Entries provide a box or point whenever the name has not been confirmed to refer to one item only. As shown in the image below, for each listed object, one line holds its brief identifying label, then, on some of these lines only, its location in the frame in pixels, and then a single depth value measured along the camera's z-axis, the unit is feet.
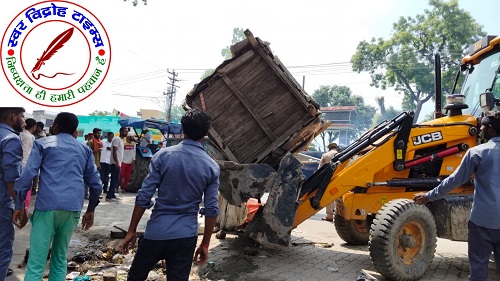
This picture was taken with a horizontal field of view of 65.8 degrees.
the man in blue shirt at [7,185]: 11.77
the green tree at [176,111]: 326.77
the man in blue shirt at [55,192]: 10.58
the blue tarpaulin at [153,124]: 41.57
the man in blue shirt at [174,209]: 8.87
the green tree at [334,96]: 168.14
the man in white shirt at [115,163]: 31.78
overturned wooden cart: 16.30
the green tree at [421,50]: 82.84
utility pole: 151.31
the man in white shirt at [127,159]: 35.22
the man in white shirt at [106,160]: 33.68
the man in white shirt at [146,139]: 40.96
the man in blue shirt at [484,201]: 10.41
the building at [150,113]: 189.37
